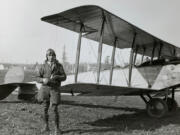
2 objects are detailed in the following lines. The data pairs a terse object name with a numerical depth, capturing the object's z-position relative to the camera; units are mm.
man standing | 5668
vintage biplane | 7055
